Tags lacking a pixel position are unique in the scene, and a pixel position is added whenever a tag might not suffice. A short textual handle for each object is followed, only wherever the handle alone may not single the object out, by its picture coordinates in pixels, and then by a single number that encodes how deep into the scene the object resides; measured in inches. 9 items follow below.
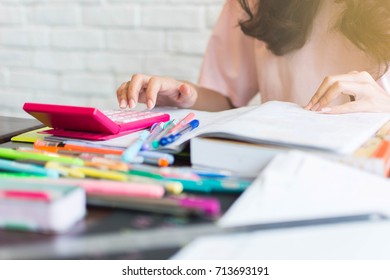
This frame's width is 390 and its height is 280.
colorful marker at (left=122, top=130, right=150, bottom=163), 32.9
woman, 46.6
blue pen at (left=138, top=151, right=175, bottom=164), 33.3
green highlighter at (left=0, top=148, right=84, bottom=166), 32.0
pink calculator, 35.0
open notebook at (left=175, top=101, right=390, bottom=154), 31.9
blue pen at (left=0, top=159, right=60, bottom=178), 30.4
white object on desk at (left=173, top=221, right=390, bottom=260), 27.1
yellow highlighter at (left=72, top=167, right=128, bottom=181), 30.0
